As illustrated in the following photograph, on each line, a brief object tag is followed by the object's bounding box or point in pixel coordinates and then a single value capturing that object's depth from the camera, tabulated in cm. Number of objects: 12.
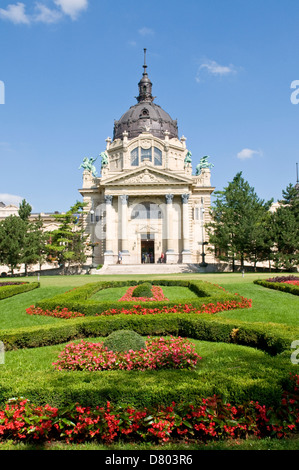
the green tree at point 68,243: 4206
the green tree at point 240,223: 3559
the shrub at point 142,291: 1664
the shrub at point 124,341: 764
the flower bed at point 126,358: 714
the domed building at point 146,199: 4594
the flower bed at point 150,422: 486
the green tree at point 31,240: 3766
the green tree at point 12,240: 3594
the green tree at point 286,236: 3519
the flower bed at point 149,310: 1298
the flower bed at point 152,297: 1541
